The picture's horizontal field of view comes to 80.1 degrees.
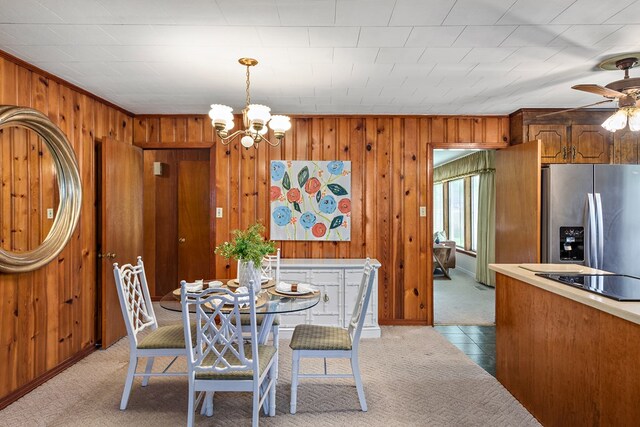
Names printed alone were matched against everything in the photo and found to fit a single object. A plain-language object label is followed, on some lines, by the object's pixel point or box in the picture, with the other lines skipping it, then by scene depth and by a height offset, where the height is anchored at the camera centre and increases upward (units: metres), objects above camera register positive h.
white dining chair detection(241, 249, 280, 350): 2.85 -0.58
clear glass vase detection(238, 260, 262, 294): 2.68 -0.42
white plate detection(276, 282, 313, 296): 2.64 -0.54
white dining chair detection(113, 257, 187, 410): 2.47 -0.86
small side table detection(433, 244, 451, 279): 7.23 -0.80
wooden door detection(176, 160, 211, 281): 5.51 -0.07
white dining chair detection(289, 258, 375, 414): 2.47 -0.88
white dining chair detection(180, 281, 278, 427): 2.04 -0.81
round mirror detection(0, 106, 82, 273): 2.62 +0.19
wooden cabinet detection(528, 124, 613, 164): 4.01 +0.72
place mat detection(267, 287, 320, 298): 2.59 -0.55
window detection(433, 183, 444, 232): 9.37 +0.15
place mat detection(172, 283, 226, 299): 2.66 -0.56
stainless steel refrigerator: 3.55 +0.01
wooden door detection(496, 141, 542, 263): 3.65 +0.11
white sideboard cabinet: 3.93 -0.78
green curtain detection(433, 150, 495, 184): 6.46 +0.94
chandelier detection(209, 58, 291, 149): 2.54 +0.66
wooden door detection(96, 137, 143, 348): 3.59 -0.06
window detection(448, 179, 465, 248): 8.31 +0.06
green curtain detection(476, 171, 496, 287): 6.38 -0.24
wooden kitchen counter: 1.66 -0.74
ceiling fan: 2.55 +0.81
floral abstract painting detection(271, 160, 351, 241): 4.32 +0.16
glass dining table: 2.30 -0.57
